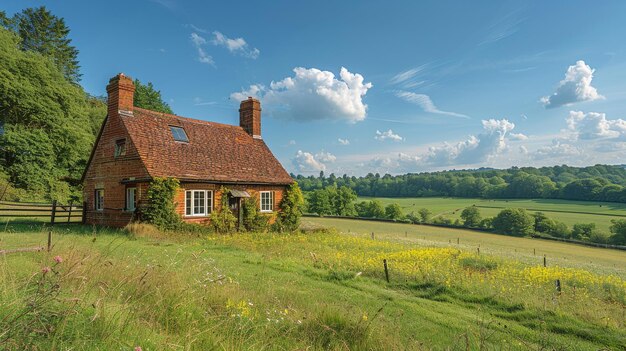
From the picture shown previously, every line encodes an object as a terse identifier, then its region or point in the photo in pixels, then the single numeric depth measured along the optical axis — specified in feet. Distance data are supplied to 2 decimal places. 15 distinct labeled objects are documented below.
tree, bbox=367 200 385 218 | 258.57
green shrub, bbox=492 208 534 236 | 195.93
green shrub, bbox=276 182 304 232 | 83.82
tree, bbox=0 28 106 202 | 91.81
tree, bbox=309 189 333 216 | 246.88
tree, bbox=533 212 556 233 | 206.67
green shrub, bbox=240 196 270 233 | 75.25
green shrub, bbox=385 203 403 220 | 245.45
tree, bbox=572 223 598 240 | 187.62
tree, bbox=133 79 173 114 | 145.07
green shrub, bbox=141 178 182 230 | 60.03
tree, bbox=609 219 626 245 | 169.68
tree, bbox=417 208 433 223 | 243.60
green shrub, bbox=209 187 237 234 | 69.10
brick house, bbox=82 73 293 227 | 64.80
